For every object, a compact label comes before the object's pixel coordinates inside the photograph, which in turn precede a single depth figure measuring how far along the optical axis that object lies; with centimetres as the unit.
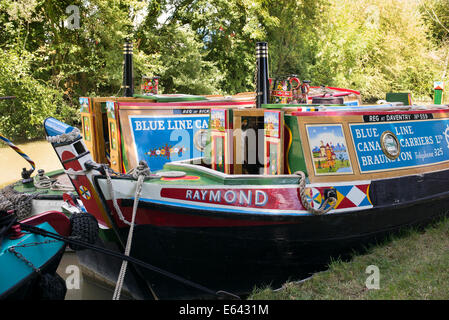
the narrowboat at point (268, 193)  455
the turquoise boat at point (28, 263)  300
